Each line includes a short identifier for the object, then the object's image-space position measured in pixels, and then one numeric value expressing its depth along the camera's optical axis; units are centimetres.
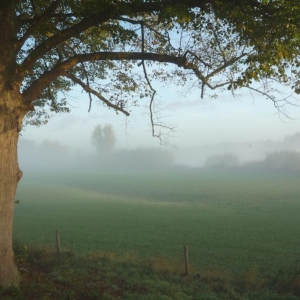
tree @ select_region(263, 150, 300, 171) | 8350
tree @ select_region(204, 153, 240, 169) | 10414
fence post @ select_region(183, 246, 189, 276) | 1134
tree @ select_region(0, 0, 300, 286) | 736
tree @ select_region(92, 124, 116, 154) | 15062
